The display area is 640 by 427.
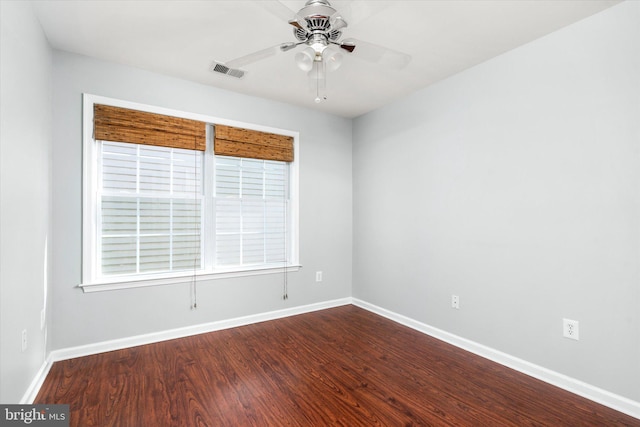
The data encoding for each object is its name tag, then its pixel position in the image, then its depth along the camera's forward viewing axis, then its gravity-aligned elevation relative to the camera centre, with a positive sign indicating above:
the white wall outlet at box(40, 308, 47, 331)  2.29 -0.73
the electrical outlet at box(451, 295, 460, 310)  3.00 -0.80
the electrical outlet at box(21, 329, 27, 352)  1.90 -0.74
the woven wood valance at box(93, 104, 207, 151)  2.80 +0.87
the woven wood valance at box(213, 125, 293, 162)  3.38 +0.86
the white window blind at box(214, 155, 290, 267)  3.48 +0.09
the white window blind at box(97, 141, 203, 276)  2.89 +0.11
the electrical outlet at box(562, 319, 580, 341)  2.21 -0.79
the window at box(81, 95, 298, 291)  2.84 +0.22
